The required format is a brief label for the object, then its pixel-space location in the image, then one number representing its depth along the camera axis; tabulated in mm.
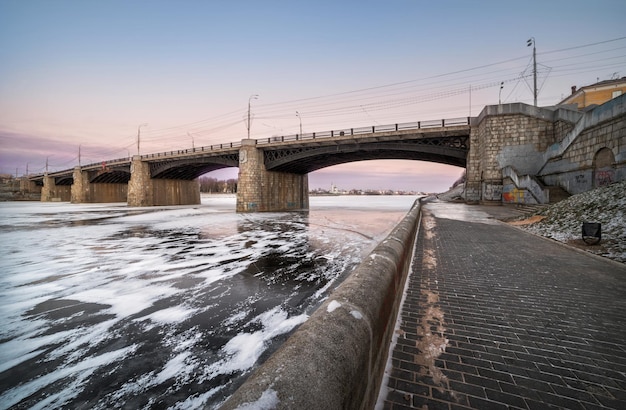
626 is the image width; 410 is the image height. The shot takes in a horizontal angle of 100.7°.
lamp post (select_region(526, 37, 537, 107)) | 27912
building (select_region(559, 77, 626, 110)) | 35250
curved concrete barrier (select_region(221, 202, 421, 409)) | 1111
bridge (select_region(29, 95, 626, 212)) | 15125
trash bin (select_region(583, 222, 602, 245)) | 7250
